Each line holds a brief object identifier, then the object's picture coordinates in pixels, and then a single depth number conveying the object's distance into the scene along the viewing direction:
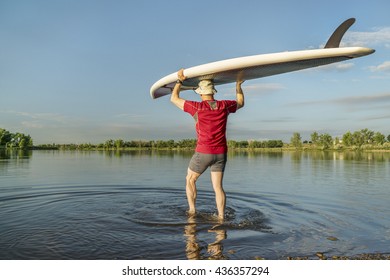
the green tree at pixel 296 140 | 83.19
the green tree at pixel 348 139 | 90.62
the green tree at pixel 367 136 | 90.62
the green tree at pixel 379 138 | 90.62
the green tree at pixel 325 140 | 88.88
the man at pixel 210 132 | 5.49
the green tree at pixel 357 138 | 90.00
